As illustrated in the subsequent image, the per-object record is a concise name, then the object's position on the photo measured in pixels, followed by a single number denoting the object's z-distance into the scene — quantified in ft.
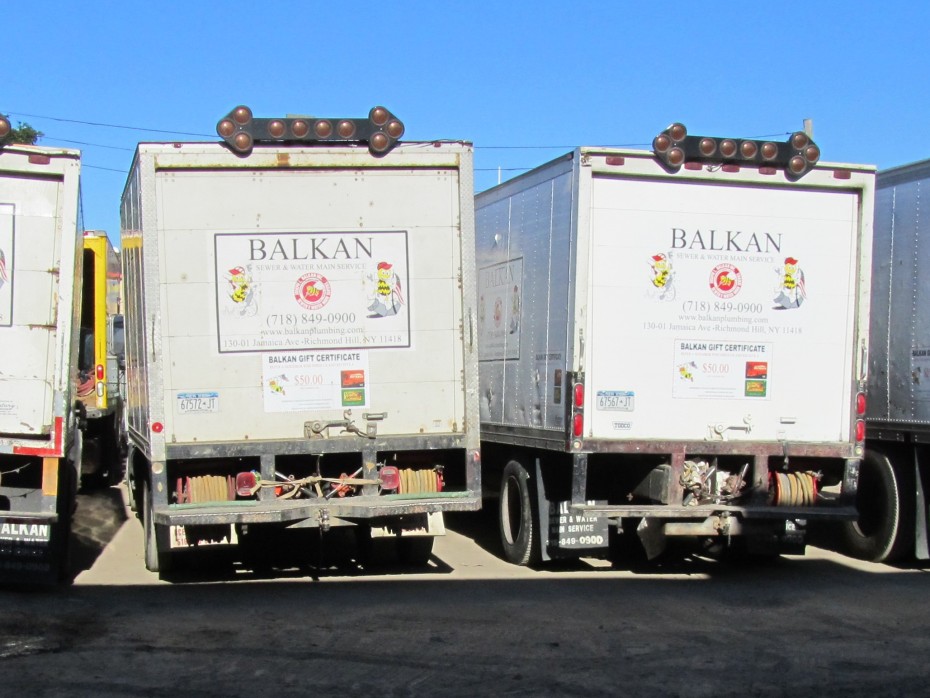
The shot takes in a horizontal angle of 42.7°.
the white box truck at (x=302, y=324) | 28.68
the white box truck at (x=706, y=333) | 31.07
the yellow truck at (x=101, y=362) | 46.62
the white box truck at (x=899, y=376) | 34.42
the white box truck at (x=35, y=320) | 28.91
